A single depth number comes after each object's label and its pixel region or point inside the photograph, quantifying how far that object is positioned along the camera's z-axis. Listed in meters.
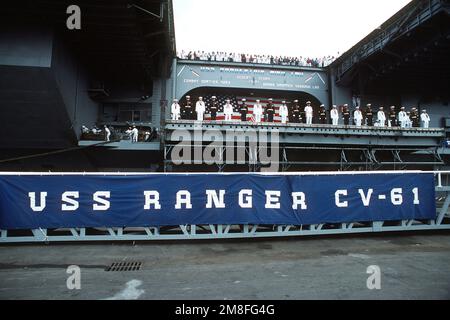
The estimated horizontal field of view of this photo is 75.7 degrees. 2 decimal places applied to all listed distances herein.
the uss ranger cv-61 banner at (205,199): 7.71
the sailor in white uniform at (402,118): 19.89
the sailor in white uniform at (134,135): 19.98
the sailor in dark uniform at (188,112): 18.18
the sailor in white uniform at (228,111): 18.20
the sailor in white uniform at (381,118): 20.22
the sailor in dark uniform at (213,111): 17.92
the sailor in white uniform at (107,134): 19.28
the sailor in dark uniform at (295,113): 19.39
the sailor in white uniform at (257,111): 18.98
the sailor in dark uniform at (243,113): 18.58
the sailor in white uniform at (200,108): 18.11
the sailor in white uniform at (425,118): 20.50
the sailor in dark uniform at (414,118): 20.08
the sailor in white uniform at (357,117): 20.23
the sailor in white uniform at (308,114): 19.53
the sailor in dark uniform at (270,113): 19.02
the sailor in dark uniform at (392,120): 19.66
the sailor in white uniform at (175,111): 17.91
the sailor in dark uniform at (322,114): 19.80
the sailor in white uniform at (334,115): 20.16
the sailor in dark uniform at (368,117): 20.11
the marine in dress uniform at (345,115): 19.52
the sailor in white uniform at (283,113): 19.06
